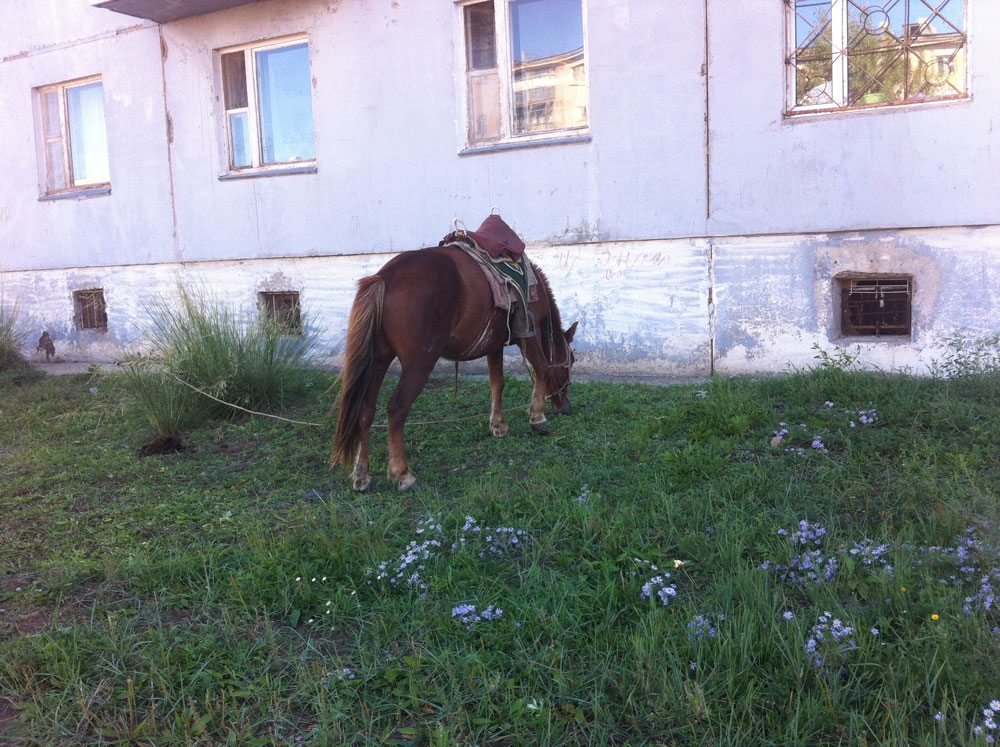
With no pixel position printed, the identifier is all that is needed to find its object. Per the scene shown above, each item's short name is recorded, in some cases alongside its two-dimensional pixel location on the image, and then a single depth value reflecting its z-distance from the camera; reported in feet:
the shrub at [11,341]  35.55
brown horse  16.14
